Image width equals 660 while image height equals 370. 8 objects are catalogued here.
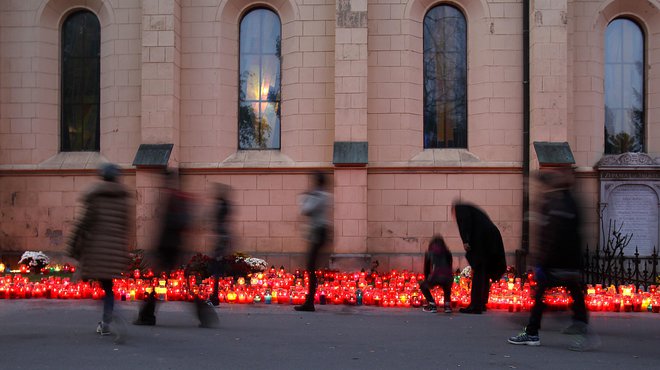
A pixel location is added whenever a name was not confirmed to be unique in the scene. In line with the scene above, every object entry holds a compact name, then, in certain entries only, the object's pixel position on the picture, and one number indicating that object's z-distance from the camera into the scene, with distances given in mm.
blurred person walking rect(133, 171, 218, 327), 8062
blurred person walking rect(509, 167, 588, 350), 7016
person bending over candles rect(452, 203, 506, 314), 9633
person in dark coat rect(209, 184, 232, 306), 9367
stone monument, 14320
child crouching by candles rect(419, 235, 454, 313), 9773
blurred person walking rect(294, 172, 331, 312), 9352
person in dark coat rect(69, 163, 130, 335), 7336
